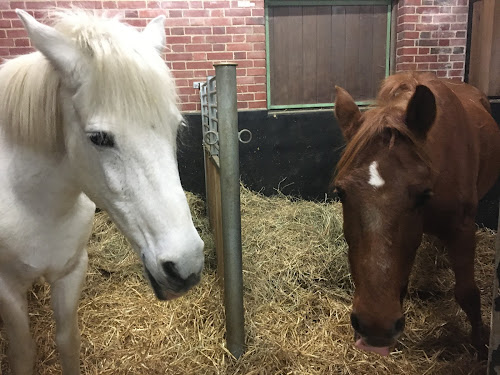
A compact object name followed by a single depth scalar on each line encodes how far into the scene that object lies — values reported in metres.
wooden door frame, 3.56
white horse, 0.96
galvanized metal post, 1.54
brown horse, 1.20
